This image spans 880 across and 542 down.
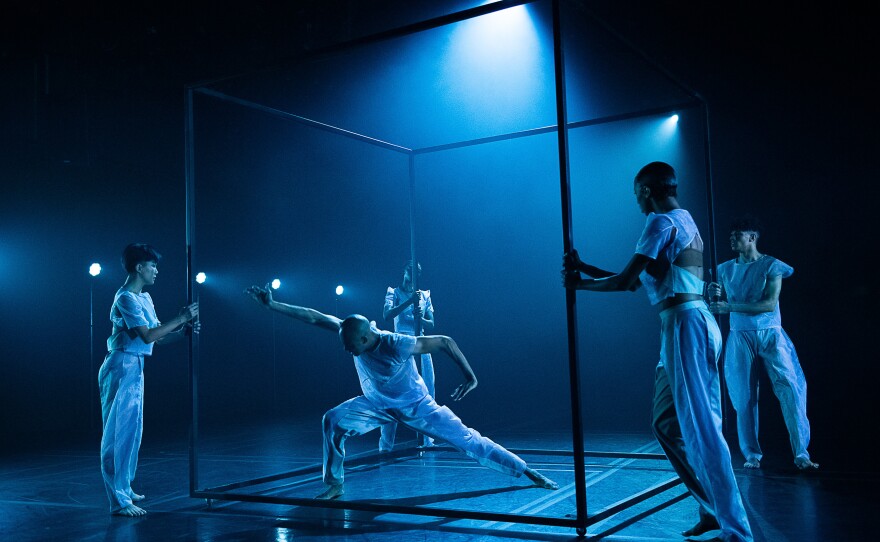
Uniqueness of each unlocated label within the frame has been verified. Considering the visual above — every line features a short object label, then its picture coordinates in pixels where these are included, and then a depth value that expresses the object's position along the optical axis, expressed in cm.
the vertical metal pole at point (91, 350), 1012
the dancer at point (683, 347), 337
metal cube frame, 372
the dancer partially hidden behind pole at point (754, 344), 566
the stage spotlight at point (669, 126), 838
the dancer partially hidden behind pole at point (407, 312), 703
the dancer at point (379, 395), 489
